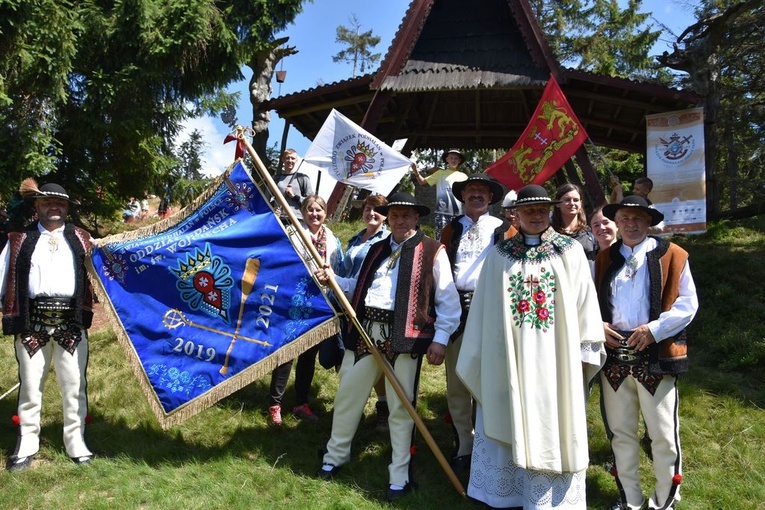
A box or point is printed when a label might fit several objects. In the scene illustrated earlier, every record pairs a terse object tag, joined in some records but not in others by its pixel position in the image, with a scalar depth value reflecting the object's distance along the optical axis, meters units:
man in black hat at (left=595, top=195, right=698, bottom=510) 3.44
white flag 6.61
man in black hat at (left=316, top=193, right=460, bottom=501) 3.90
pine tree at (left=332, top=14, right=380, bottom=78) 36.78
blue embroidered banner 4.25
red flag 6.85
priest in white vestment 3.30
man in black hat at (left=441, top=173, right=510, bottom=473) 4.27
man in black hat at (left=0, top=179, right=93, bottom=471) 4.30
